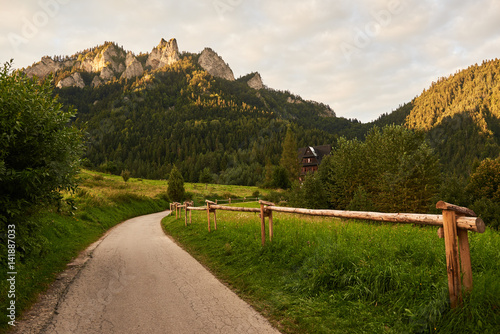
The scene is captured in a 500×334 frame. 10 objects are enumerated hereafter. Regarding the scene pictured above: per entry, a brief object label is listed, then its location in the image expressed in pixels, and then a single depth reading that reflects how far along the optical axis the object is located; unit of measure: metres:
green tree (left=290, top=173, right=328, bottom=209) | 33.09
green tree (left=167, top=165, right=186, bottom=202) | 45.88
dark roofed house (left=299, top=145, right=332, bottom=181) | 91.31
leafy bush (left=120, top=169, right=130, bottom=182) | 52.00
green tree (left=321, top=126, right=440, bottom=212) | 30.05
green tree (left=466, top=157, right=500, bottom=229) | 40.62
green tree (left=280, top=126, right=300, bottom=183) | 87.50
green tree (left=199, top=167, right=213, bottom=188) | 92.25
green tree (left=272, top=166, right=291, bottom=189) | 76.19
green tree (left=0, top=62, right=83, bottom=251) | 6.73
